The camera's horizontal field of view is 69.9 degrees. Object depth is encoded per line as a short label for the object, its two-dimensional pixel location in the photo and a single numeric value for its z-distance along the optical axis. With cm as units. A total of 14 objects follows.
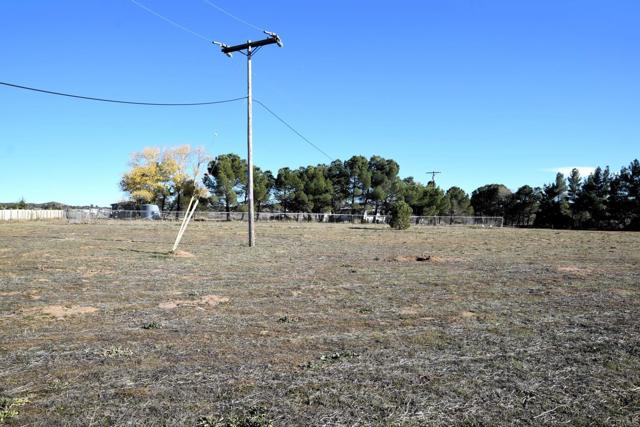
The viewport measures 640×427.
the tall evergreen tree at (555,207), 7375
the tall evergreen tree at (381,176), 8094
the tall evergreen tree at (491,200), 9212
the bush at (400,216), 4362
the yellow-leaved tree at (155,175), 7450
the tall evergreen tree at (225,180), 7200
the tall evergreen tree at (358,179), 8117
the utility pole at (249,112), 2061
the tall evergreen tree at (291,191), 7900
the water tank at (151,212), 6475
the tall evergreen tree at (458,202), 9312
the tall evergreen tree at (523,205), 8600
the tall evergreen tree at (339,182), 8289
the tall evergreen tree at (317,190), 7919
